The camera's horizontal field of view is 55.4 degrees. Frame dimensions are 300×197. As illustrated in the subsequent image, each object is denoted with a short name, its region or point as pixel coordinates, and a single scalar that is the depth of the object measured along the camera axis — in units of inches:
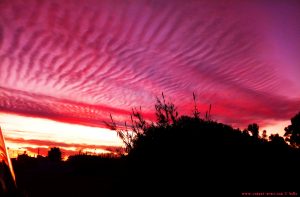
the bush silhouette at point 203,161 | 275.6
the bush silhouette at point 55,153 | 1151.5
